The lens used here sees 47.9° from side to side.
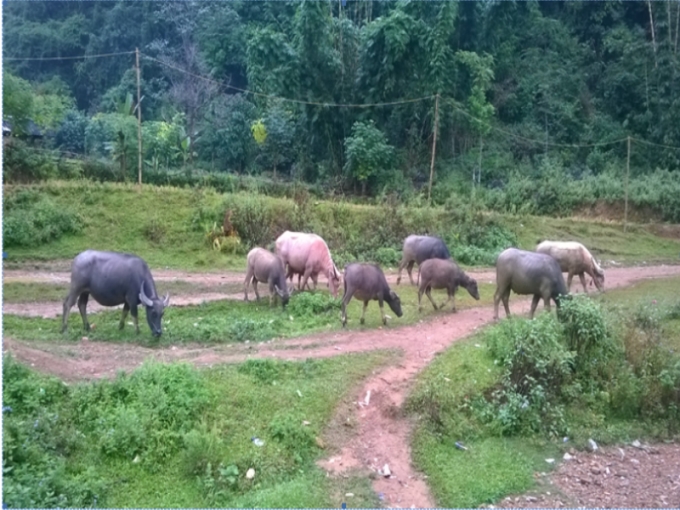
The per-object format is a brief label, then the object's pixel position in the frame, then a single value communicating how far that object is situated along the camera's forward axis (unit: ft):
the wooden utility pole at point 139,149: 80.40
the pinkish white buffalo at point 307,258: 60.18
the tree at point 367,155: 101.35
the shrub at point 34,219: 70.44
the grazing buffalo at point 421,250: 65.46
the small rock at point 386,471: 34.24
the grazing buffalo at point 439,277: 54.65
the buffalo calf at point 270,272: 55.88
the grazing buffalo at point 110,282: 47.19
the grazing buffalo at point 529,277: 51.44
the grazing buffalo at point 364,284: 49.83
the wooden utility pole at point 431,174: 92.37
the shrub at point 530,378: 40.29
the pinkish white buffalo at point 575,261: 64.18
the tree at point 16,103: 84.84
